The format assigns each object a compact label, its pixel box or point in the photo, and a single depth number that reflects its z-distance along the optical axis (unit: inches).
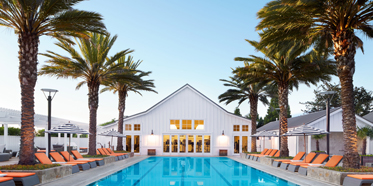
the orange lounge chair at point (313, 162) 615.9
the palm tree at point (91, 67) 747.5
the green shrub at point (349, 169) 459.5
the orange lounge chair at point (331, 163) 534.0
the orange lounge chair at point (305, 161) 659.0
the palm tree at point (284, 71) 780.6
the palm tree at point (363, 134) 991.0
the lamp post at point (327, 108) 759.7
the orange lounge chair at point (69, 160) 657.0
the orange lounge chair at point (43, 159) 526.6
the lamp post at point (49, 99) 682.2
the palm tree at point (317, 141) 1145.8
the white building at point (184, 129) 1291.8
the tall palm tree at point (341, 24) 478.6
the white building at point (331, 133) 1098.7
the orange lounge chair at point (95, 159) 706.2
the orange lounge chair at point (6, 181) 346.7
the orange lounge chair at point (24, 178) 391.2
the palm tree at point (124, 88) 1131.9
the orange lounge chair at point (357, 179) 389.4
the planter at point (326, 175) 438.1
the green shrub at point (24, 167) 446.2
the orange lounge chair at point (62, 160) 611.5
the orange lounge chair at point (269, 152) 923.9
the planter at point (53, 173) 437.4
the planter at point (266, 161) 783.8
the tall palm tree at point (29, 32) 475.2
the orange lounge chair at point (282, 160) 720.7
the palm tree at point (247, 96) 1205.7
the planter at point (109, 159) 779.1
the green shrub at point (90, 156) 792.4
